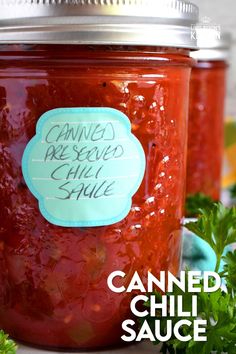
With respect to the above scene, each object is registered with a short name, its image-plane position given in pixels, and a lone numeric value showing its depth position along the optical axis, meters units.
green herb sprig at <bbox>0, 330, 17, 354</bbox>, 0.35
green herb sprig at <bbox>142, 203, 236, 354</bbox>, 0.35
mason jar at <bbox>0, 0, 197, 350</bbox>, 0.36
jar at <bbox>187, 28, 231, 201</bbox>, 0.56
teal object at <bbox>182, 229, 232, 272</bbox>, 0.44
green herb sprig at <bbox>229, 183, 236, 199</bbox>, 0.61
